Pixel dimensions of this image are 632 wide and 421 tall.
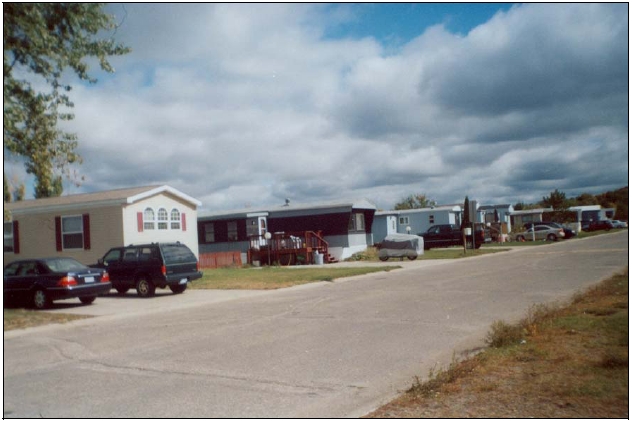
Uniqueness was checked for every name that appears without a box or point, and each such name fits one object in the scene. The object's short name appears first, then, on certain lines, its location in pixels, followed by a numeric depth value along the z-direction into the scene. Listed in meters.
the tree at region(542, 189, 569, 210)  67.88
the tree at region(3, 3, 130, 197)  12.35
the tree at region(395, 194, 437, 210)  84.78
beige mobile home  24.27
